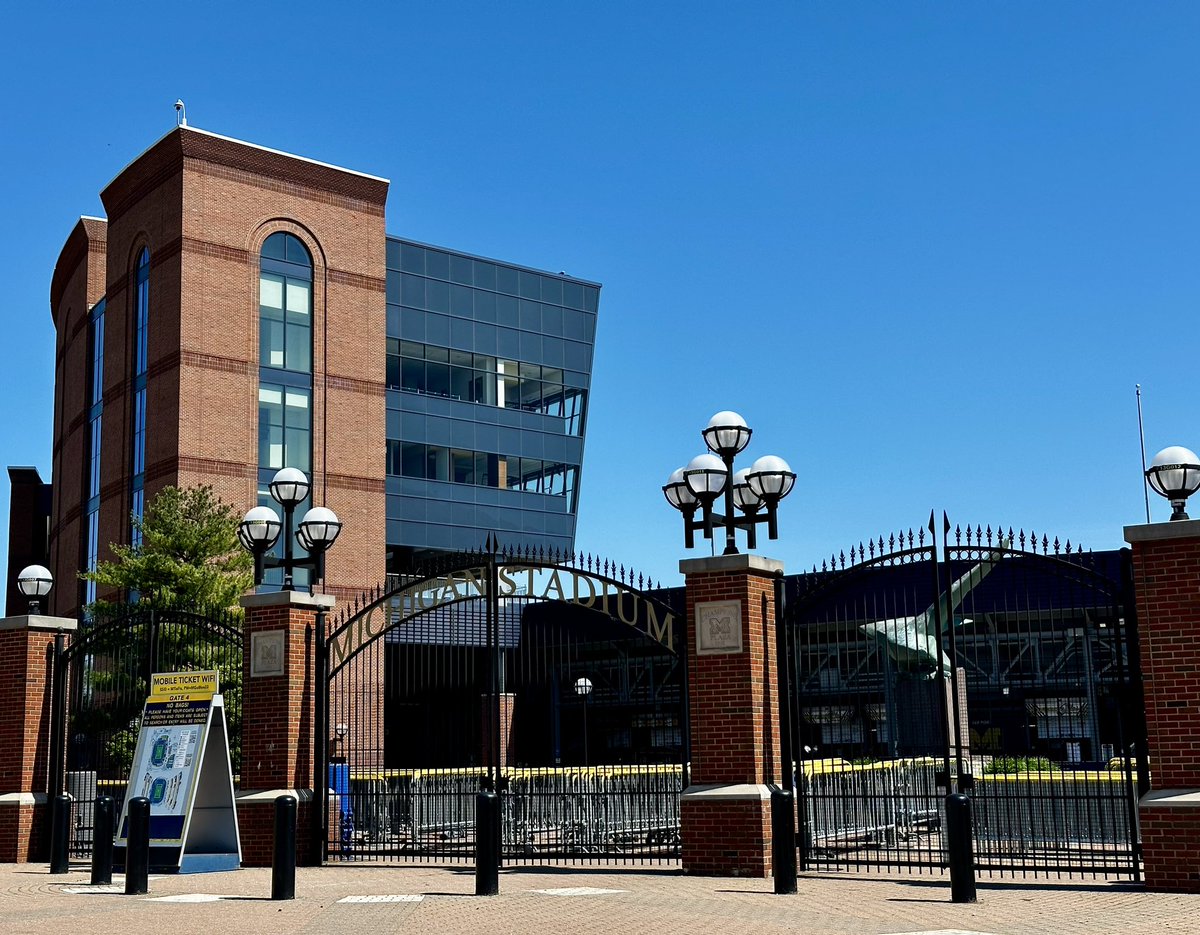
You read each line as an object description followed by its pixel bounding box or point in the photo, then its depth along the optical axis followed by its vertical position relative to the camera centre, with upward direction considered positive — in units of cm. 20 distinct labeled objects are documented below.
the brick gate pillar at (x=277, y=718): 1772 +28
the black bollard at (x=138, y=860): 1434 -115
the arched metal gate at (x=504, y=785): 1638 -67
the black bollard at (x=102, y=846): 1520 -107
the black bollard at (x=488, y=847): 1291 -98
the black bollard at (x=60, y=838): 1727 -111
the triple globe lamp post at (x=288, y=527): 1791 +261
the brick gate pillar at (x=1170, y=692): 1266 +29
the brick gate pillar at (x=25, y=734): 2008 +16
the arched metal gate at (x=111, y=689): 1967 +86
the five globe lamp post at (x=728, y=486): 1518 +260
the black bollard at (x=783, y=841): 1227 -94
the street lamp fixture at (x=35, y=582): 2075 +230
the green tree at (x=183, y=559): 2916 +378
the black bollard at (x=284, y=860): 1311 -107
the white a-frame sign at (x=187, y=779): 1688 -44
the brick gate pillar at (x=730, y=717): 1458 +16
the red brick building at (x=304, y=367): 4316 +1193
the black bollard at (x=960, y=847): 1152 -95
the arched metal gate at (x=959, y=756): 1344 -31
